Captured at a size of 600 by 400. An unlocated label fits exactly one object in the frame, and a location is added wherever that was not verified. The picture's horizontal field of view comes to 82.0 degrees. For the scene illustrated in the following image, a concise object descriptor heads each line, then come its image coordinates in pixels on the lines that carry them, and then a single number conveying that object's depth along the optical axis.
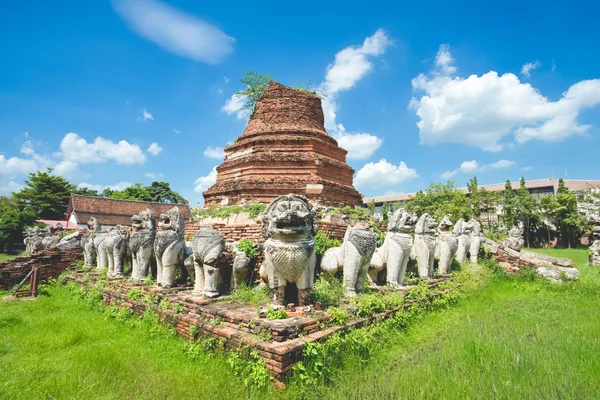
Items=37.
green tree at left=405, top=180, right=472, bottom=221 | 30.91
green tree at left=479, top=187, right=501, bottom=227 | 35.39
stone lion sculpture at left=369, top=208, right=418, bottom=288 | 6.57
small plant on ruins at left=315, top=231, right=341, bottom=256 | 7.26
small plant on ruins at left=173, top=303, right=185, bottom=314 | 5.16
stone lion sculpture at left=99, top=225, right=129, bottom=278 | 8.48
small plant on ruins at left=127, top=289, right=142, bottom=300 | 6.14
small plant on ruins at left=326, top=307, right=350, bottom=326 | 4.41
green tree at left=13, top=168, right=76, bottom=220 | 34.91
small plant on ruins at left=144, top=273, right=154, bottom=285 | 7.20
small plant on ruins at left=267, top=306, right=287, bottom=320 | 4.29
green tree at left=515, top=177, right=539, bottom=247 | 32.34
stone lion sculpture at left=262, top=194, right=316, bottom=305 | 4.54
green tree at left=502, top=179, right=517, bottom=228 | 33.25
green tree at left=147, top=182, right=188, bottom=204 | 47.59
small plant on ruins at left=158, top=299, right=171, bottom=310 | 5.39
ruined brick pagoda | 10.63
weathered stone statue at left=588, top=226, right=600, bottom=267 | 13.80
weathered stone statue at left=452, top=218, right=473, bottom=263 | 10.42
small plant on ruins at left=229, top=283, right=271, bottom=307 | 5.49
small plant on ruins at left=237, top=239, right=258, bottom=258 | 6.93
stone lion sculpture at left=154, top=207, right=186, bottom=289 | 6.48
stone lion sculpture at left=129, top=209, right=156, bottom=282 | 7.27
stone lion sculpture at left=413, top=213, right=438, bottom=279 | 7.76
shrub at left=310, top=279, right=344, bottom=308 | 5.17
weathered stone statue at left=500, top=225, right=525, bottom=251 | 11.63
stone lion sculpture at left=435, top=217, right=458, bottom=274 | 9.20
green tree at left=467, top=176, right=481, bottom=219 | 33.17
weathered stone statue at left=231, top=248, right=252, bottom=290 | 6.14
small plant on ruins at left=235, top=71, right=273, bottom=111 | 13.99
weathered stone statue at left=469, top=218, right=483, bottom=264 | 10.63
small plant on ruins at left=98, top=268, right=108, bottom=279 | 8.42
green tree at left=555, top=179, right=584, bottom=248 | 29.84
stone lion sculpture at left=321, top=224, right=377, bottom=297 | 5.60
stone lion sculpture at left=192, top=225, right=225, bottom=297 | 5.74
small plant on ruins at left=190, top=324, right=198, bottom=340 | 4.62
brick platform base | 3.58
